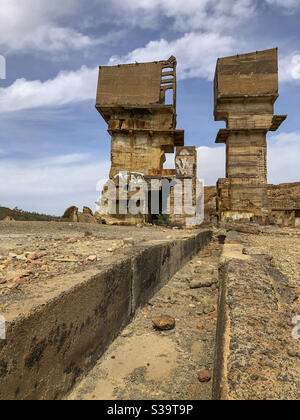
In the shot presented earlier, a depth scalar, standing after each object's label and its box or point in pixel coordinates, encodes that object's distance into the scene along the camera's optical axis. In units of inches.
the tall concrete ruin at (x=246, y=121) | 579.2
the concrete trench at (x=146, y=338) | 42.9
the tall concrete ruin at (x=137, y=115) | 602.2
